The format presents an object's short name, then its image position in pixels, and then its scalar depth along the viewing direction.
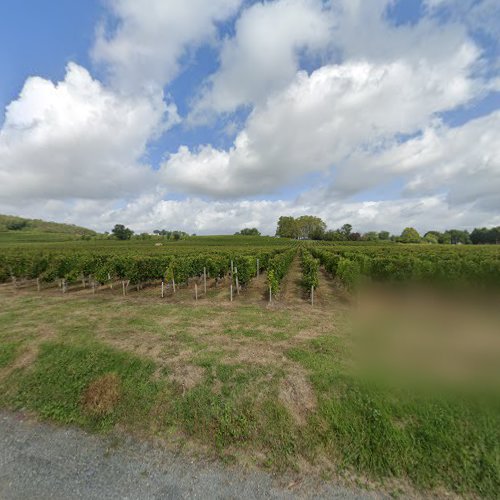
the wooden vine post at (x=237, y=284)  18.70
